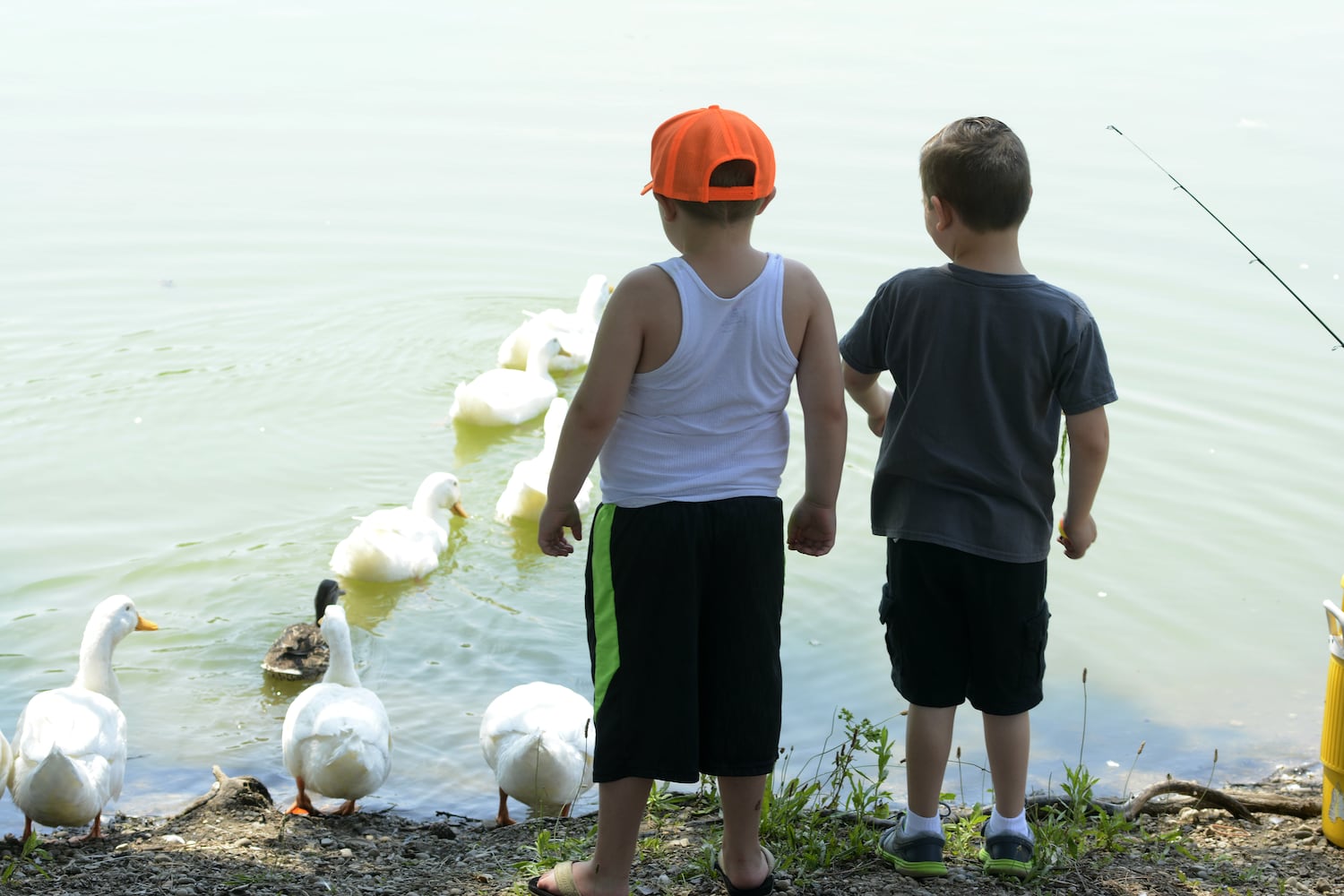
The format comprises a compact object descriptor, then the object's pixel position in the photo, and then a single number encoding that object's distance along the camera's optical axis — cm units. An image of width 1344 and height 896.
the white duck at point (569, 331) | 990
